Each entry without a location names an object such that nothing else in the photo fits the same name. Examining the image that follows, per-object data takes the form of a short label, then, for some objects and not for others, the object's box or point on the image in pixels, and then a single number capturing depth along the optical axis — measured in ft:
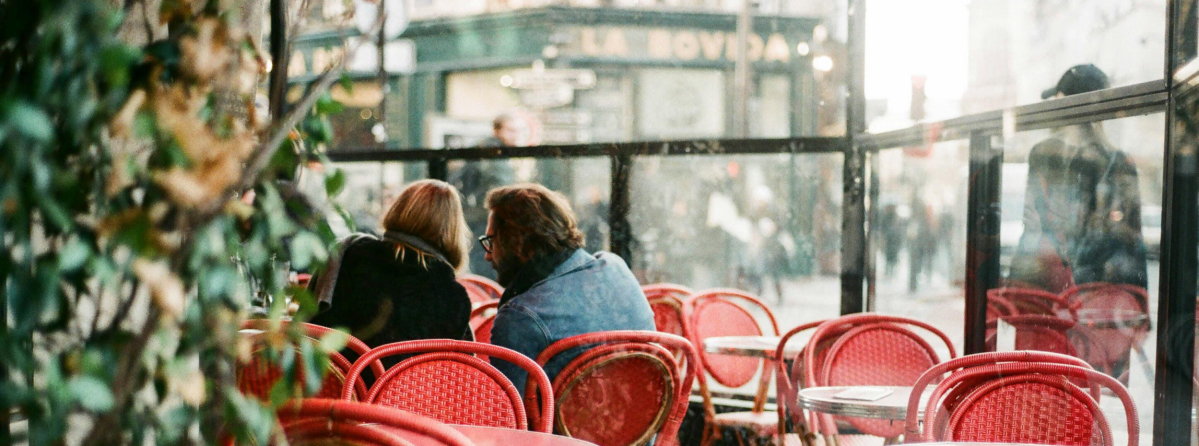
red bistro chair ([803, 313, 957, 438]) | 11.50
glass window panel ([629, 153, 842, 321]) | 16.26
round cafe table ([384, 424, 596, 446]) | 6.81
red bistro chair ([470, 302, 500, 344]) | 12.42
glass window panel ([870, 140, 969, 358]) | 13.20
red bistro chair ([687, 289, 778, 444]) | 14.69
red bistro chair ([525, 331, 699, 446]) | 8.84
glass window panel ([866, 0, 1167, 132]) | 9.42
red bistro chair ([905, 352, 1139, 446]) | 7.97
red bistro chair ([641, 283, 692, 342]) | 15.43
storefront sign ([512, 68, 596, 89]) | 30.81
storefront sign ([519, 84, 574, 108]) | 27.68
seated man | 9.27
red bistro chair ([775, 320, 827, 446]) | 11.51
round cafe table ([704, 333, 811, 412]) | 13.33
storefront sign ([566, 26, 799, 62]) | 33.22
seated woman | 9.65
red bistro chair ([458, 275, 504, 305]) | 16.99
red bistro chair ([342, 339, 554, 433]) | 7.84
